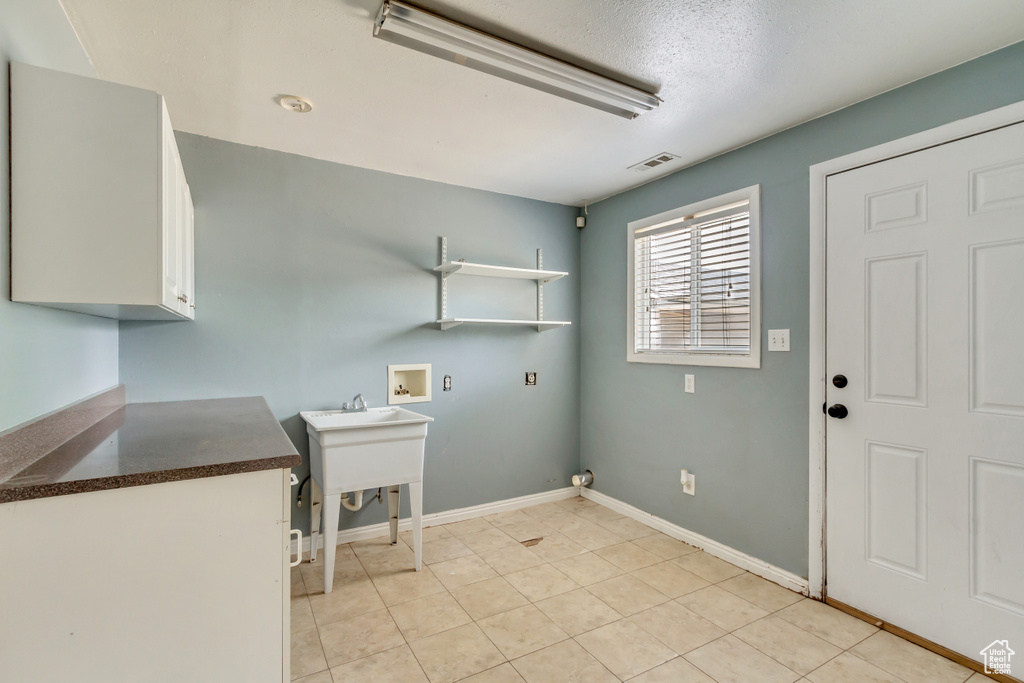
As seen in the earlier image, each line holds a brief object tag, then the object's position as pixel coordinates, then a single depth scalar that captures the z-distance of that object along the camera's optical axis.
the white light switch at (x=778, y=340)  2.37
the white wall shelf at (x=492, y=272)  3.05
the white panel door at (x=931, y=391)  1.71
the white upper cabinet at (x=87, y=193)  1.25
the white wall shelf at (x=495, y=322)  2.99
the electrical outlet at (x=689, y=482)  2.84
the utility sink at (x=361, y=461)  2.31
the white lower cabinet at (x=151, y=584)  0.99
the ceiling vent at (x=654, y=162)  2.75
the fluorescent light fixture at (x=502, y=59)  1.53
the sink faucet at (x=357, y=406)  2.83
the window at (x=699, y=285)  2.57
